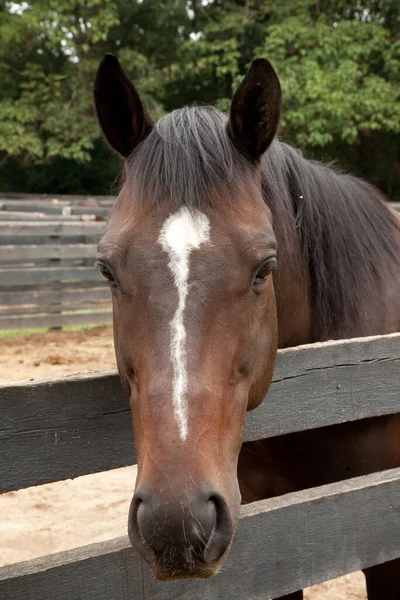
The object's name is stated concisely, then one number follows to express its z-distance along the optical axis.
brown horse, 3.01
